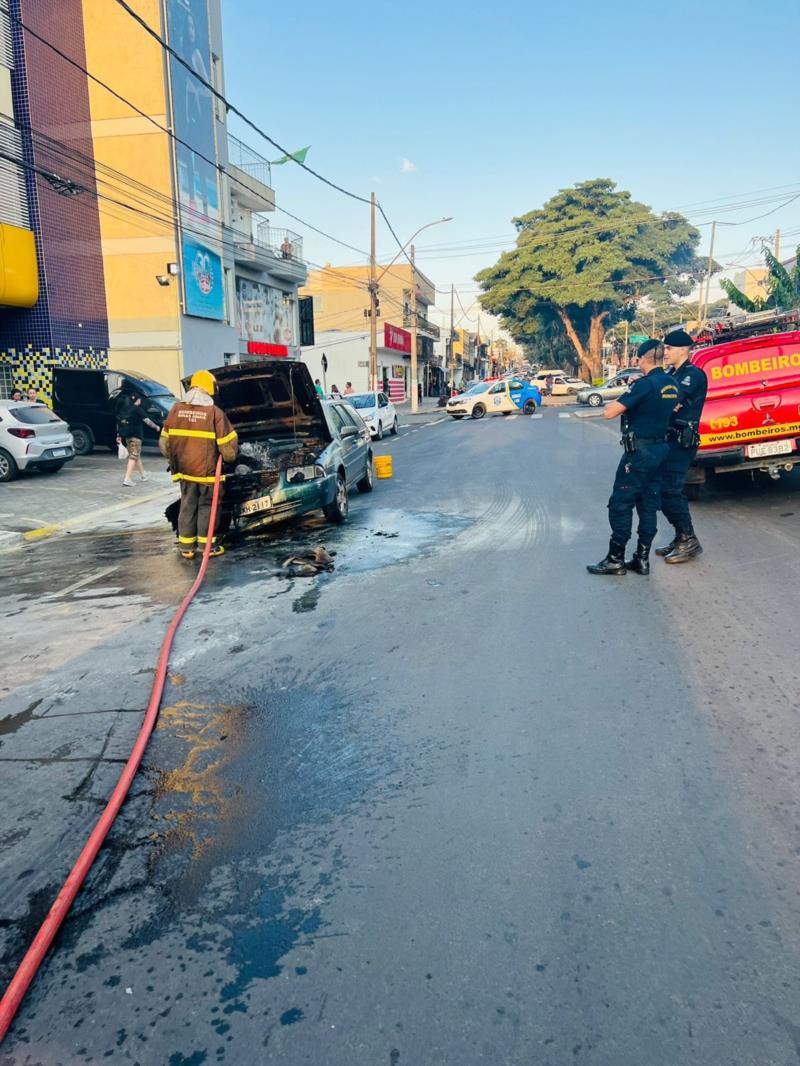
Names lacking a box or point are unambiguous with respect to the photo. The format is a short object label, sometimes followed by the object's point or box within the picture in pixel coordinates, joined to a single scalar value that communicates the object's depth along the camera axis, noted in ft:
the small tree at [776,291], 98.43
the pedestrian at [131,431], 42.86
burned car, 26.63
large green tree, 171.63
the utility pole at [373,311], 102.01
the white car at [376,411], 72.95
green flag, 64.23
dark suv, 62.49
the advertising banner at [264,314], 97.40
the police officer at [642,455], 19.72
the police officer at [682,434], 21.02
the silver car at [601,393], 127.03
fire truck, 27.14
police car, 108.78
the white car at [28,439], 46.52
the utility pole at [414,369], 137.10
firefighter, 24.48
